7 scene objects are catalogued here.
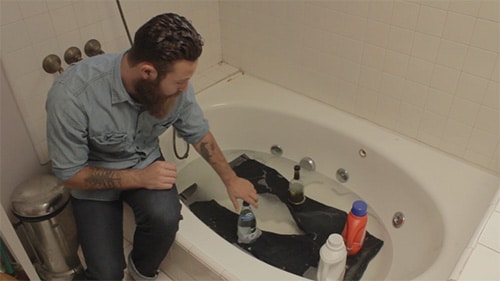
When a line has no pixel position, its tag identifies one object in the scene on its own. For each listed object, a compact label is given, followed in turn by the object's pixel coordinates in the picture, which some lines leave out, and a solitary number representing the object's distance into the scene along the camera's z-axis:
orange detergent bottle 1.48
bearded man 1.16
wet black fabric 1.56
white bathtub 1.36
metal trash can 1.51
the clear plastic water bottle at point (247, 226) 1.60
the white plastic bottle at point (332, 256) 1.28
